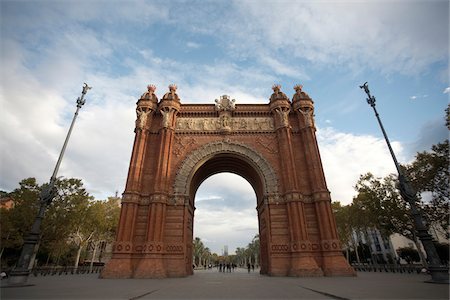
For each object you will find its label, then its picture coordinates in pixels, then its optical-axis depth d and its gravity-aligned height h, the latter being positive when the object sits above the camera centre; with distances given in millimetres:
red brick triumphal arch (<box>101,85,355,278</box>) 17828 +6709
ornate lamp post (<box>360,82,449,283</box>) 10344 +953
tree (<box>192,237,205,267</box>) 79544 +4001
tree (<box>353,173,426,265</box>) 24891 +5272
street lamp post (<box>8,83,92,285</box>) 10445 +743
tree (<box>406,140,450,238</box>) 19828 +6468
